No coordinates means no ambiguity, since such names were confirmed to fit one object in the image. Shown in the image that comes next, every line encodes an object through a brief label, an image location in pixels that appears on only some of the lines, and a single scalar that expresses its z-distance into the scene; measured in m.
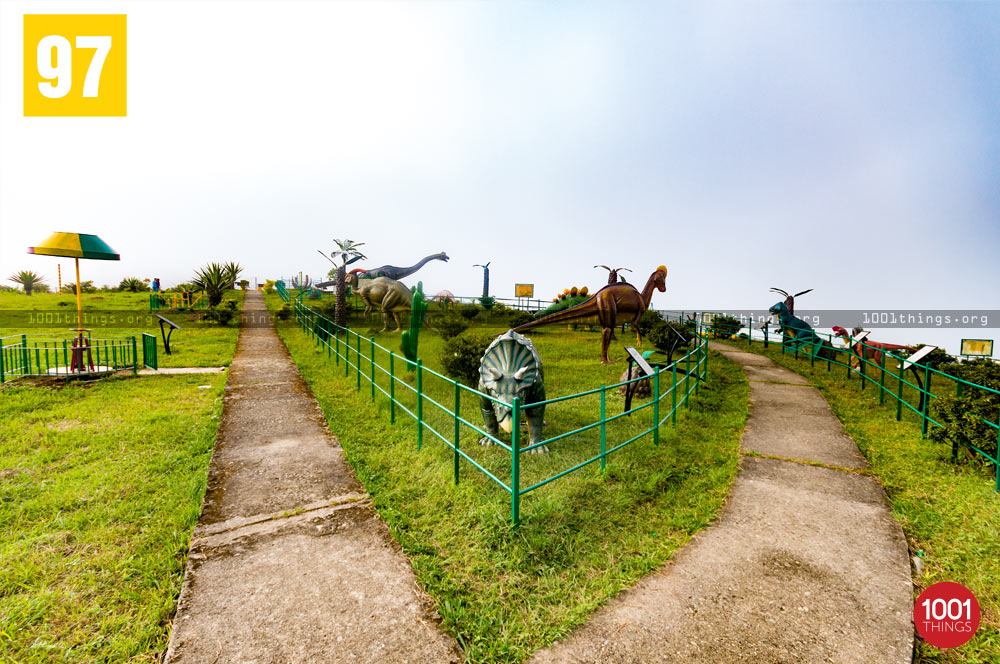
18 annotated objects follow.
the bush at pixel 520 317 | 17.66
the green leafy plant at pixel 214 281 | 24.00
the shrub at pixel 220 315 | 18.91
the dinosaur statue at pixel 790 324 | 12.81
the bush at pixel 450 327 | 11.23
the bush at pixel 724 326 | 17.05
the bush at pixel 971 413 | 4.30
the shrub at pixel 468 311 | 20.83
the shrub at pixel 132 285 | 35.12
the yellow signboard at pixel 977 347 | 10.55
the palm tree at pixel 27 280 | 34.97
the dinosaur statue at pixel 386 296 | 15.70
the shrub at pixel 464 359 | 7.78
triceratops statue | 4.89
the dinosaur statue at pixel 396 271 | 26.51
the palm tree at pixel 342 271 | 17.67
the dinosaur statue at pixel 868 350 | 9.76
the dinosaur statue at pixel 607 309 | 11.12
